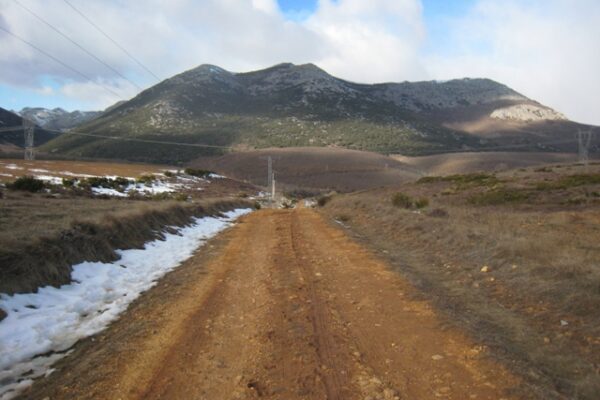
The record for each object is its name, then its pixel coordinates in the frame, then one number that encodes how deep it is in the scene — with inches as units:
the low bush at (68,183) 1258.0
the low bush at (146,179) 1772.5
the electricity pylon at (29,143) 2644.2
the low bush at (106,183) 1375.9
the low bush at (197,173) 2687.0
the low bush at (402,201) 1050.2
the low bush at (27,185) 1044.4
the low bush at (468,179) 1475.1
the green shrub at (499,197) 1061.1
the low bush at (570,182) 1206.3
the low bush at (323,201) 1747.8
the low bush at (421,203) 995.4
